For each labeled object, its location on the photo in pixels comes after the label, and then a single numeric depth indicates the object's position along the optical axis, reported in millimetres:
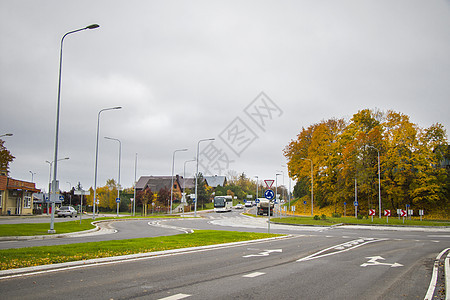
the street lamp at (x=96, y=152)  39125
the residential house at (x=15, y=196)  52341
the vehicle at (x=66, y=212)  52844
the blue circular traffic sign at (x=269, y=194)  22209
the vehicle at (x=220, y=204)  77438
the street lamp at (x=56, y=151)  21531
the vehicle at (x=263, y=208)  68362
